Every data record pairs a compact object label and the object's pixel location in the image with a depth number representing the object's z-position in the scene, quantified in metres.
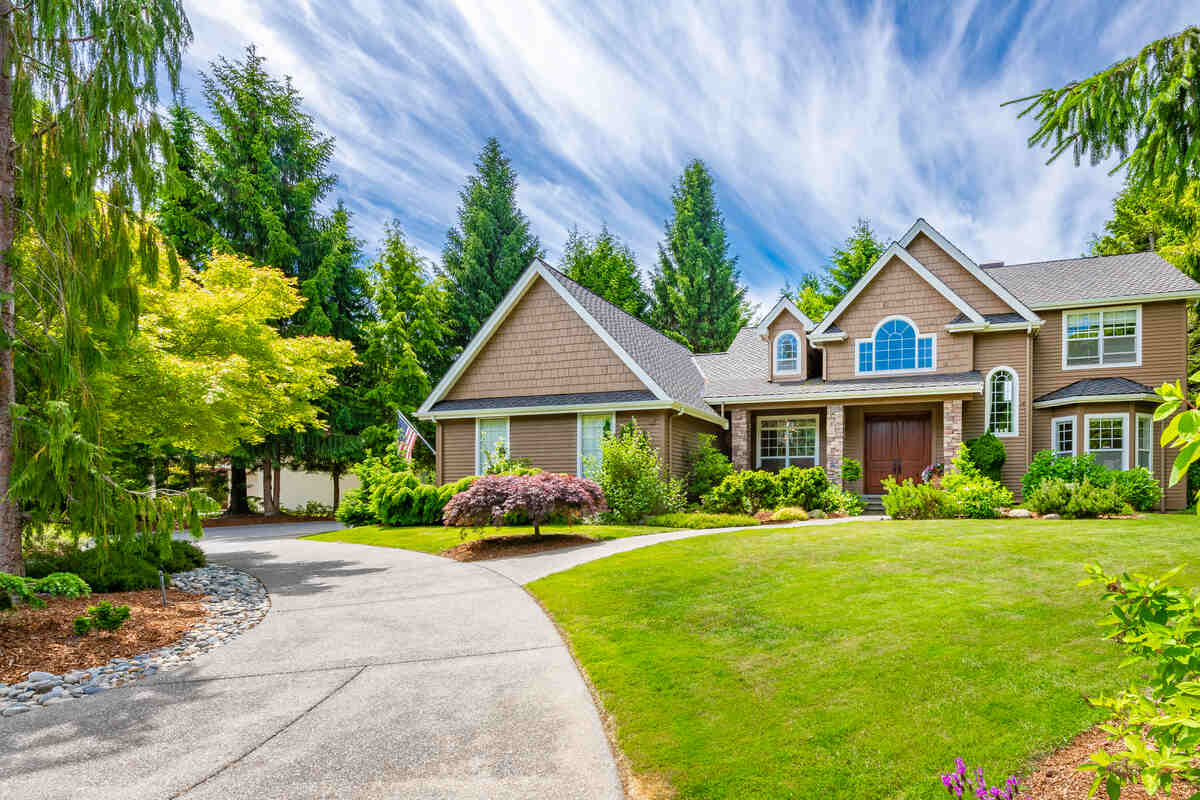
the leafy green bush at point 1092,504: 14.04
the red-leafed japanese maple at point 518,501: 12.79
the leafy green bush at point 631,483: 16.50
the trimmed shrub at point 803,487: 17.14
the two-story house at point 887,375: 18.23
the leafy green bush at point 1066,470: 16.42
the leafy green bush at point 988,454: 17.81
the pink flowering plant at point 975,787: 2.90
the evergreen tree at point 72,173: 7.29
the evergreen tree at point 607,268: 40.94
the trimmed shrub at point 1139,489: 15.95
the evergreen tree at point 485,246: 36.56
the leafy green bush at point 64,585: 6.61
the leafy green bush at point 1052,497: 14.52
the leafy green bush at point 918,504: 14.80
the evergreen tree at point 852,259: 38.12
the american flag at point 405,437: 21.64
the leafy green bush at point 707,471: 18.91
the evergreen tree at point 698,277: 40.84
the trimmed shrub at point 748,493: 17.31
